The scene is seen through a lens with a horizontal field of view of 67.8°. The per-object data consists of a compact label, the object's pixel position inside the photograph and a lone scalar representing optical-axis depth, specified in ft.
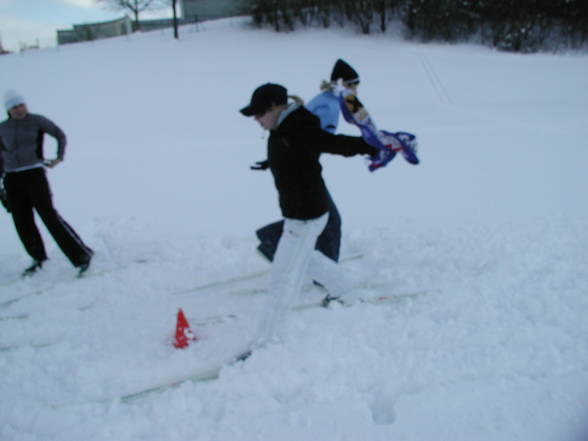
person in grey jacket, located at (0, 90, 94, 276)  13.69
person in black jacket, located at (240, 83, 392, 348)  8.57
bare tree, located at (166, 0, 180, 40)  78.91
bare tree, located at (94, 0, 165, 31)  113.50
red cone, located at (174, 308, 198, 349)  10.40
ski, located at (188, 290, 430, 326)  11.55
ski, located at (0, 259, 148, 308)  13.26
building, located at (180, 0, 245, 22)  109.81
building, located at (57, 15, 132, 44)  103.55
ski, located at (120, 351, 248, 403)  8.77
